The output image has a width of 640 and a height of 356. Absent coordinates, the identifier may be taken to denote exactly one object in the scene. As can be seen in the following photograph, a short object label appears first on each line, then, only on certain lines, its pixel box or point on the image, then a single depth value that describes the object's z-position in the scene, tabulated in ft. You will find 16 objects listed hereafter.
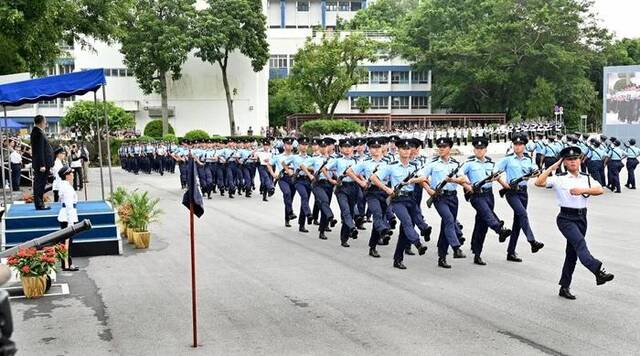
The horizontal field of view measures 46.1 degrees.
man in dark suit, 45.27
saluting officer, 29.04
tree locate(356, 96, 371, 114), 251.39
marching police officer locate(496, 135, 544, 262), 38.22
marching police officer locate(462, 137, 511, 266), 37.96
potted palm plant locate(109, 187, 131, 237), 47.70
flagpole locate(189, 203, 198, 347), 24.11
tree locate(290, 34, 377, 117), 190.19
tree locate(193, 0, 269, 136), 187.32
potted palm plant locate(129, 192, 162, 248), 45.70
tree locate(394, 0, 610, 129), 205.05
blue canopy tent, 44.93
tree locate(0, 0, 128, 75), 57.98
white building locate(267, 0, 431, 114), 252.01
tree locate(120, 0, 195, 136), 183.93
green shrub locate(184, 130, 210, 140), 173.98
